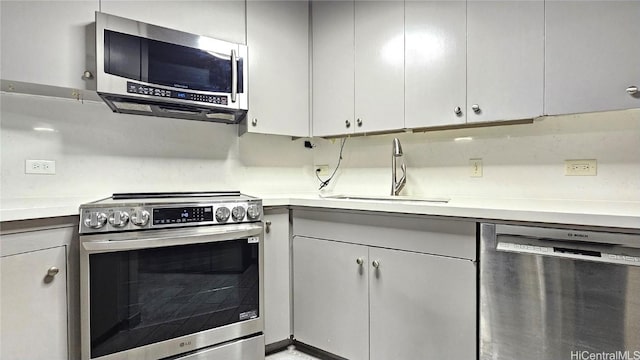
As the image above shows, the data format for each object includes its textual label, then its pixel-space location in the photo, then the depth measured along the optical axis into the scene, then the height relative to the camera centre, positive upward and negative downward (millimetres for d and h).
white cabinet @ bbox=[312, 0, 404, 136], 2104 +734
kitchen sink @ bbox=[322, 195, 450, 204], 2005 -136
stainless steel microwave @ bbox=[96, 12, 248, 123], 1711 +583
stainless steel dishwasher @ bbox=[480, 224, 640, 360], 1159 -435
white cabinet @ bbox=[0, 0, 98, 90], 1557 +651
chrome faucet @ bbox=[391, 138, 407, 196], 2225 +30
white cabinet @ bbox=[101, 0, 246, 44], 1865 +953
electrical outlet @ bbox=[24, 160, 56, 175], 1803 +60
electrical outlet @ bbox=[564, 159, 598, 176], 1690 +43
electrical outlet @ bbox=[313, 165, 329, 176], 2828 +58
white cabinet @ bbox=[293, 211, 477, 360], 1484 -548
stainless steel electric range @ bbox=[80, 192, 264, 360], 1466 -473
